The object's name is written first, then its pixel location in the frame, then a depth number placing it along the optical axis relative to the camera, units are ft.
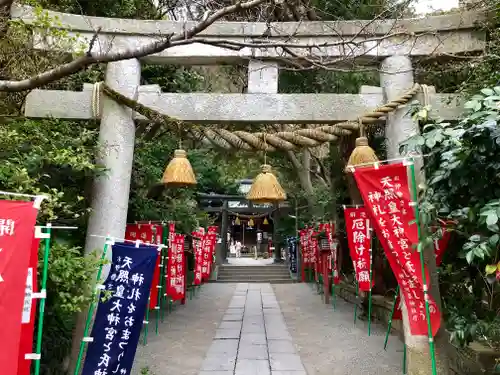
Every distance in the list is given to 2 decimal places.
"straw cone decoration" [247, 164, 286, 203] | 15.17
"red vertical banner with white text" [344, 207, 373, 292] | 26.63
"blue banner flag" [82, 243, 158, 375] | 13.11
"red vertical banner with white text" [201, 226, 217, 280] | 45.51
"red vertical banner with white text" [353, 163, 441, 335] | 13.29
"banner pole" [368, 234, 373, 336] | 25.42
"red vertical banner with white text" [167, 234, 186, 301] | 28.91
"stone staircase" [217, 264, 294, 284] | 61.62
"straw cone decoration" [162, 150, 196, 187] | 15.29
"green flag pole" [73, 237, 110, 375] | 12.90
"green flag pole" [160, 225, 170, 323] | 26.73
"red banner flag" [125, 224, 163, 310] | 24.11
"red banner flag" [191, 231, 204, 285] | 41.16
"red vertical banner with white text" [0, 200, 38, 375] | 8.11
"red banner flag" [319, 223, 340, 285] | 35.99
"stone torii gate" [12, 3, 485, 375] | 15.30
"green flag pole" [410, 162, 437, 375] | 12.71
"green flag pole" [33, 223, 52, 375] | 9.53
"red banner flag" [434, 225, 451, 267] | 14.14
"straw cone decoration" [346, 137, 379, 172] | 14.66
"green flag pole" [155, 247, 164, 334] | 25.94
